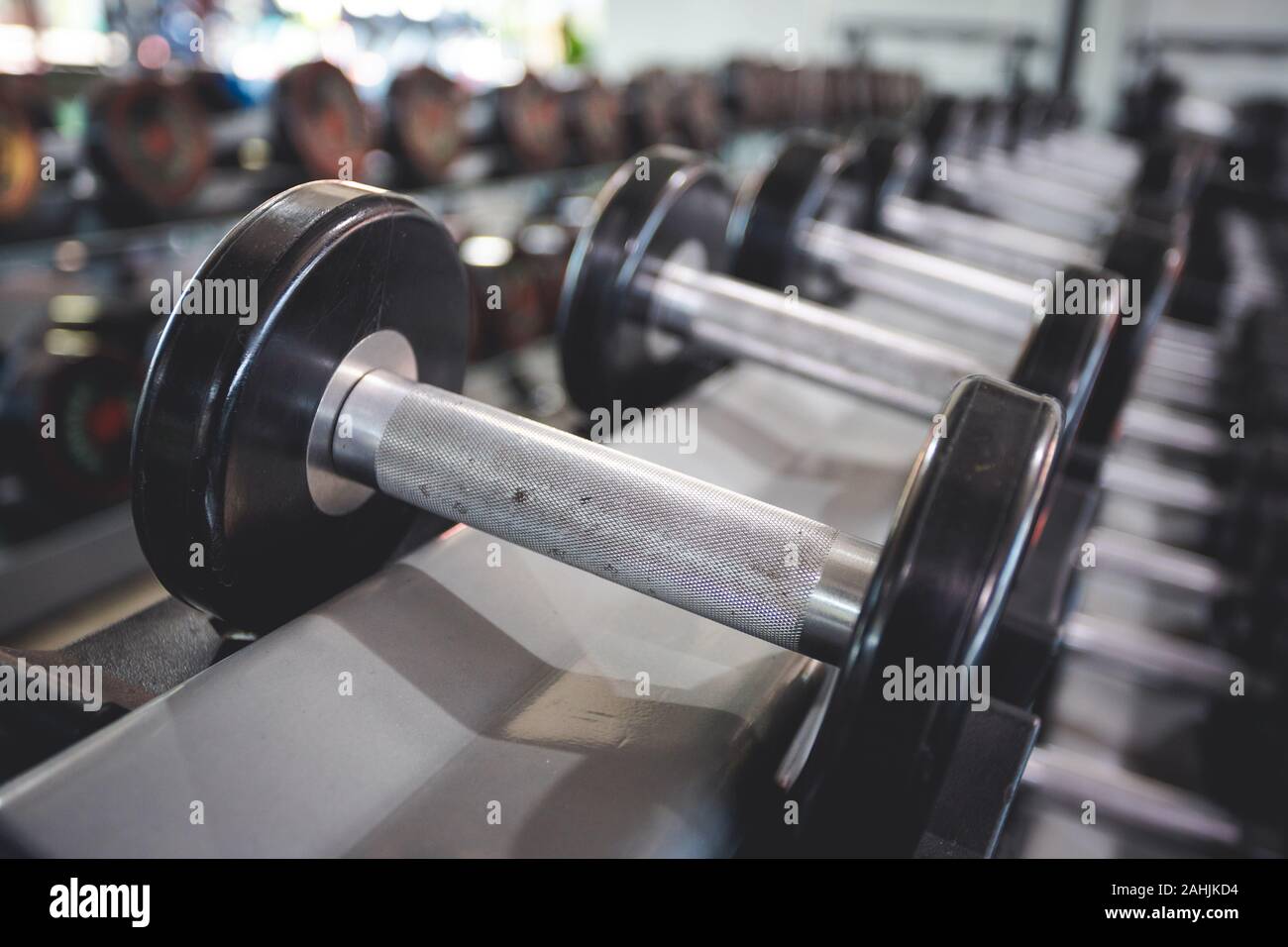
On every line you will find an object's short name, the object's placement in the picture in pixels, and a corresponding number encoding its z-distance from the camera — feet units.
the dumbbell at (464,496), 1.35
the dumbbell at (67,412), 5.28
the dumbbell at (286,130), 6.28
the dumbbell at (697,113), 10.98
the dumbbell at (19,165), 4.95
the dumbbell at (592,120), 9.29
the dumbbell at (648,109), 10.23
